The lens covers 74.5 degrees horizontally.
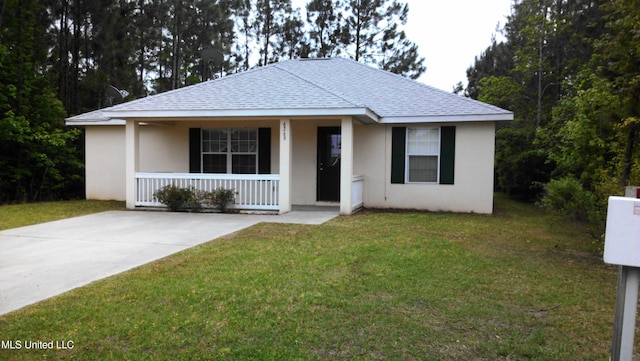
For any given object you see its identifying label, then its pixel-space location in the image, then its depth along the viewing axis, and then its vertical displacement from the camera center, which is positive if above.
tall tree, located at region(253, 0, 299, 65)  24.56 +7.76
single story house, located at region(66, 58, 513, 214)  10.15 +0.44
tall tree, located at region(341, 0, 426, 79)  23.28 +6.79
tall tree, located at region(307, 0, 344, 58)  23.86 +7.56
